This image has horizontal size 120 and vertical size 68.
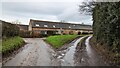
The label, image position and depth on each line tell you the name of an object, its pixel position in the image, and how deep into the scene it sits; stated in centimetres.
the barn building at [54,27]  2215
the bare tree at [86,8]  1345
